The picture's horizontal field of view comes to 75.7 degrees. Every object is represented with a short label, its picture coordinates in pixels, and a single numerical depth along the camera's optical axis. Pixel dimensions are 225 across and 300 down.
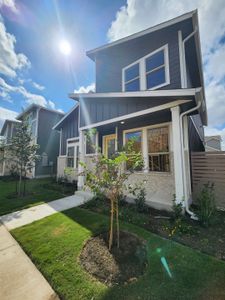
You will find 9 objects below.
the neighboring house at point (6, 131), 16.52
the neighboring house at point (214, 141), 22.11
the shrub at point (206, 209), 3.81
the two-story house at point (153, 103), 4.64
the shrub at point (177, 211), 4.09
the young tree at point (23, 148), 7.47
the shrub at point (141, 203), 4.88
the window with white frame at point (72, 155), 10.16
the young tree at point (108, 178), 2.87
